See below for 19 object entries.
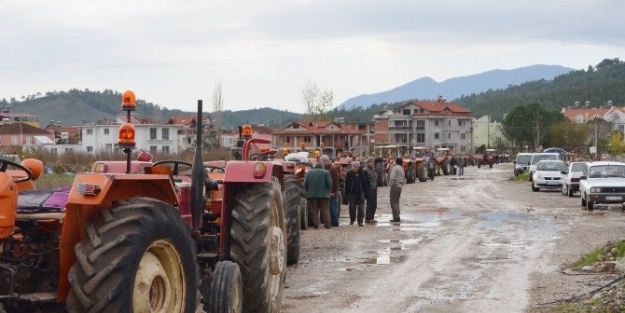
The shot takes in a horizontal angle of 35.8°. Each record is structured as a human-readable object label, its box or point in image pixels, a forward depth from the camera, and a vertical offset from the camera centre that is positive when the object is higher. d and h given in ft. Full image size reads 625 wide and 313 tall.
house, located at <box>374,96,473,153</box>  506.89 +3.39
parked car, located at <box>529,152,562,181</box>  167.84 -4.27
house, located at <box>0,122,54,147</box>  329.36 -1.12
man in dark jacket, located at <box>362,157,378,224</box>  79.71 -4.54
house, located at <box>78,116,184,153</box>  302.27 -1.58
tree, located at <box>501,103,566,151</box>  433.65 +4.33
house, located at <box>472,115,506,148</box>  613.93 +1.56
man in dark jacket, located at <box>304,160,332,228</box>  73.46 -4.53
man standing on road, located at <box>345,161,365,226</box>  78.91 -4.78
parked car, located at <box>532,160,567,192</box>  135.54 -6.14
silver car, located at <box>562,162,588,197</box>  119.34 -5.47
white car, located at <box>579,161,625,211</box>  93.91 -5.26
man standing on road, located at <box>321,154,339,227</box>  77.97 -5.38
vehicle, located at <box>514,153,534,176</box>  191.11 -6.11
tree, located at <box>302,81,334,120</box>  401.29 +11.06
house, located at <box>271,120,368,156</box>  378.94 -0.68
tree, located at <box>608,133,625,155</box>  306.27 -4.02
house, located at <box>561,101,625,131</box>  537.65 +11.57
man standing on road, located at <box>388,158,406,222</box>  81.41 -4.48
